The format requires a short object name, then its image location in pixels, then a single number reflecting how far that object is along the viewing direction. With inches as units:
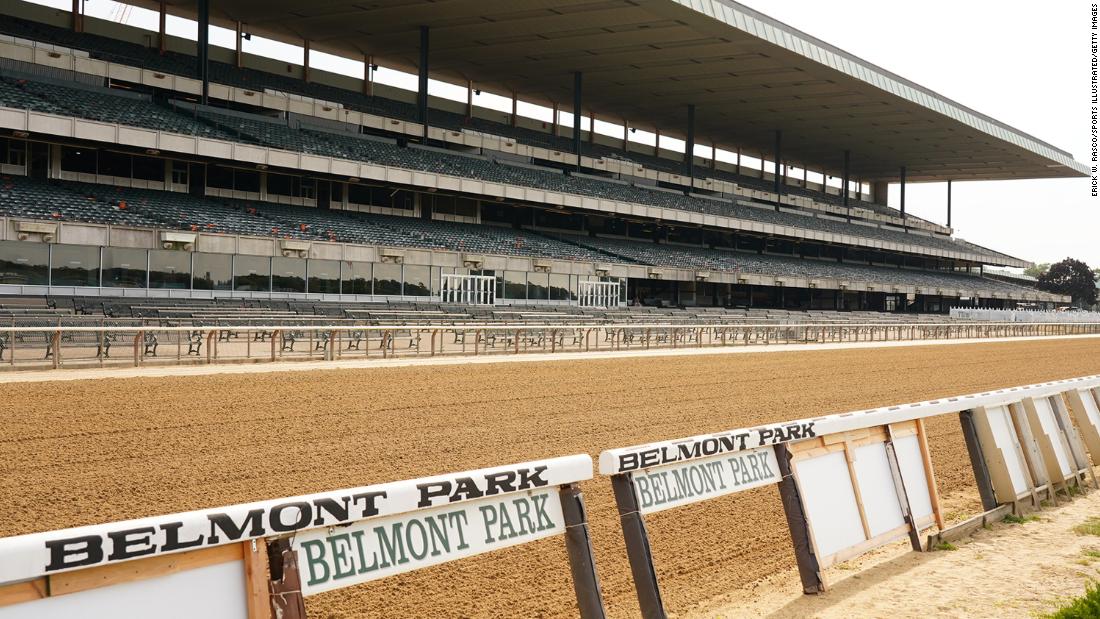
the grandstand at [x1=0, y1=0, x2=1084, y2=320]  1149.7
